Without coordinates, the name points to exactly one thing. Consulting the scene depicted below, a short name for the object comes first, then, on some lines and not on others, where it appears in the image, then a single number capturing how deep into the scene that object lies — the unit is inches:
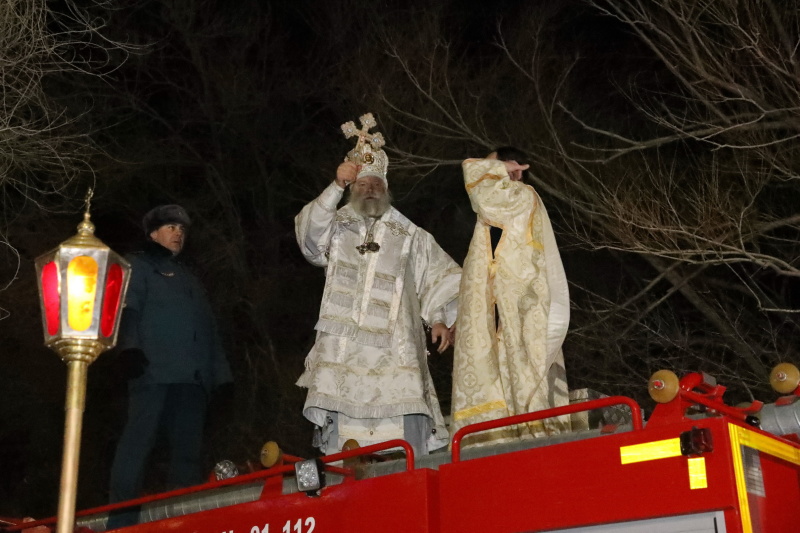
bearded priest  252.8
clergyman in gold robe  224.4
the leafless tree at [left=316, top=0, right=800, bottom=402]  394.6
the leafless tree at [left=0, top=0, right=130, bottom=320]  325.1
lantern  154.9
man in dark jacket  249.8
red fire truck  145.9
